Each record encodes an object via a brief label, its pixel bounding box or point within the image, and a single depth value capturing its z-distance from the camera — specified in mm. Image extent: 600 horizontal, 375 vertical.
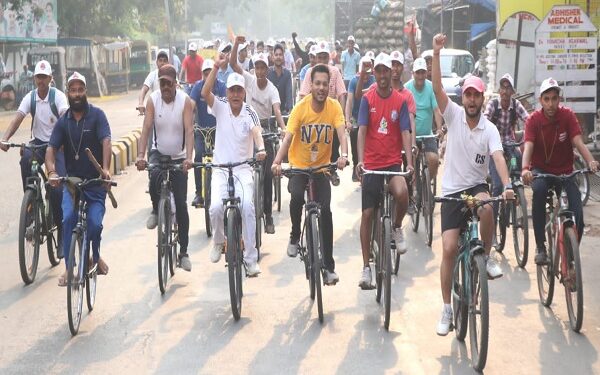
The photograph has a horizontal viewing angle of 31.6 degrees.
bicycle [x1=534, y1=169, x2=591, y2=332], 7562
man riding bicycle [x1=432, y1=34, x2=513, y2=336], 7223
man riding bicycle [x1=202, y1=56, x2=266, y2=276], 8641
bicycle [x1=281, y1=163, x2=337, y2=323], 7953
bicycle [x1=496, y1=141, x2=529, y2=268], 9875
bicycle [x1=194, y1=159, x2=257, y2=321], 7840
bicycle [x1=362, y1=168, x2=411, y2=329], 7703
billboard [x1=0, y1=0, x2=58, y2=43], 36397
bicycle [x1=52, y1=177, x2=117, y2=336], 7582
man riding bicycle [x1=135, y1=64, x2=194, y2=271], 9320
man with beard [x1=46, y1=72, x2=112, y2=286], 8172
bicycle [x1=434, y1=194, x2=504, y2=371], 6559
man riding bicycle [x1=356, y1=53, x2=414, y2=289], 8836
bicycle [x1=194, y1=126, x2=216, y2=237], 11398
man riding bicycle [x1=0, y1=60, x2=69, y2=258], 10070
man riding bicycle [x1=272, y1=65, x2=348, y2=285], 8453
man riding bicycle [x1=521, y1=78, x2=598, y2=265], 8375
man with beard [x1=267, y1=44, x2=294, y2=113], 14016
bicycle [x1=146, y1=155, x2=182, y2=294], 8866
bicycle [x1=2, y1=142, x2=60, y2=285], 9289
